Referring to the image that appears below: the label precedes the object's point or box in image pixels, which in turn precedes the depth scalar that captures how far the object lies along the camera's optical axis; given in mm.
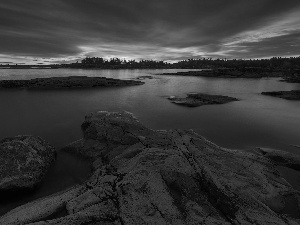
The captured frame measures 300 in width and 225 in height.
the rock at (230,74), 95469
